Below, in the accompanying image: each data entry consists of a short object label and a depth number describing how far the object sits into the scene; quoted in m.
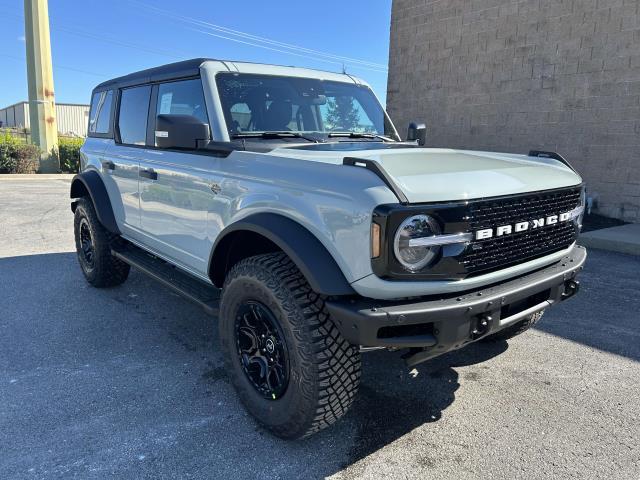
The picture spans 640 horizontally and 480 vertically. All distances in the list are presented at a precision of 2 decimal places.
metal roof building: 52.34
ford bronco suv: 2.18
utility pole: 16.81
